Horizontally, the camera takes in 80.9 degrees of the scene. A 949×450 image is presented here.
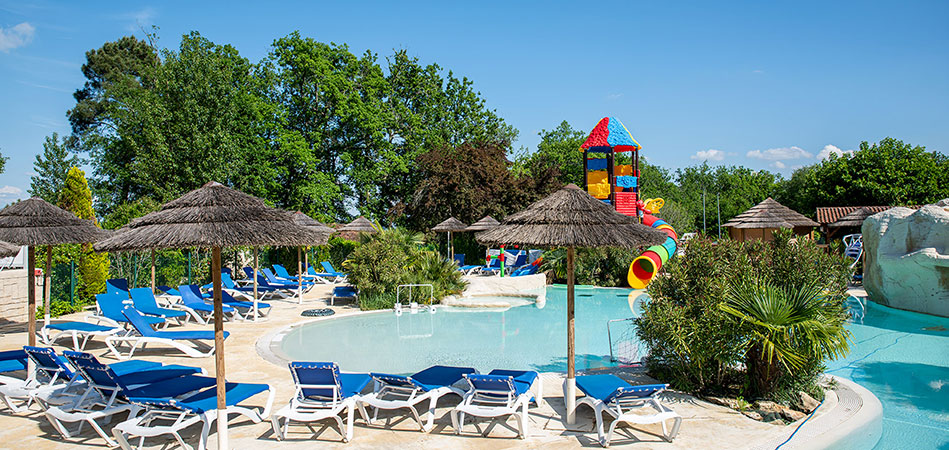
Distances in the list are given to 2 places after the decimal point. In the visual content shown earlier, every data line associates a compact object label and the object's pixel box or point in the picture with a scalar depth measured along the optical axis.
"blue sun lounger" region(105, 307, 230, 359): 9.30
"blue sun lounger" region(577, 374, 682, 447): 5.41
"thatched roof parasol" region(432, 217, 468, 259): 23.66
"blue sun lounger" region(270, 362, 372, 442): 5.51
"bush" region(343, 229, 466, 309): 15.02
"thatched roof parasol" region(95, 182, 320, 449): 4.94
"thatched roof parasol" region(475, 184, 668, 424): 5.99
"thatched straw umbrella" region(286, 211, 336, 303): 15.66
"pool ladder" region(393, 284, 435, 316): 14.45
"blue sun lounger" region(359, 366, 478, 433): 5.87
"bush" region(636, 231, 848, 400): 6.63
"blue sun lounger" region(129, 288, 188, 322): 11.30
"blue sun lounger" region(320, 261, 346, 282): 21.23
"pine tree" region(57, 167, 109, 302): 15.04
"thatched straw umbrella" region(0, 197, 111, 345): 7.89
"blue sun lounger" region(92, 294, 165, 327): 10.48
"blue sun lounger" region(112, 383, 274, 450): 5.04
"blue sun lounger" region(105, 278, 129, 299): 11.96
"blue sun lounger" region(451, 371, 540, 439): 5.57
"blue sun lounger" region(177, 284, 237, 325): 12.34
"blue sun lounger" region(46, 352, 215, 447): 5.50
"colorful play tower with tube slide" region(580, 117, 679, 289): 22.36
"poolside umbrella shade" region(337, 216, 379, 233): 22.83
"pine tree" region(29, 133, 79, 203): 26.48
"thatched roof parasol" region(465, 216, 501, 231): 22.67
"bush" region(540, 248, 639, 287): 20.70
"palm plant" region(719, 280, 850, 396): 6.25
